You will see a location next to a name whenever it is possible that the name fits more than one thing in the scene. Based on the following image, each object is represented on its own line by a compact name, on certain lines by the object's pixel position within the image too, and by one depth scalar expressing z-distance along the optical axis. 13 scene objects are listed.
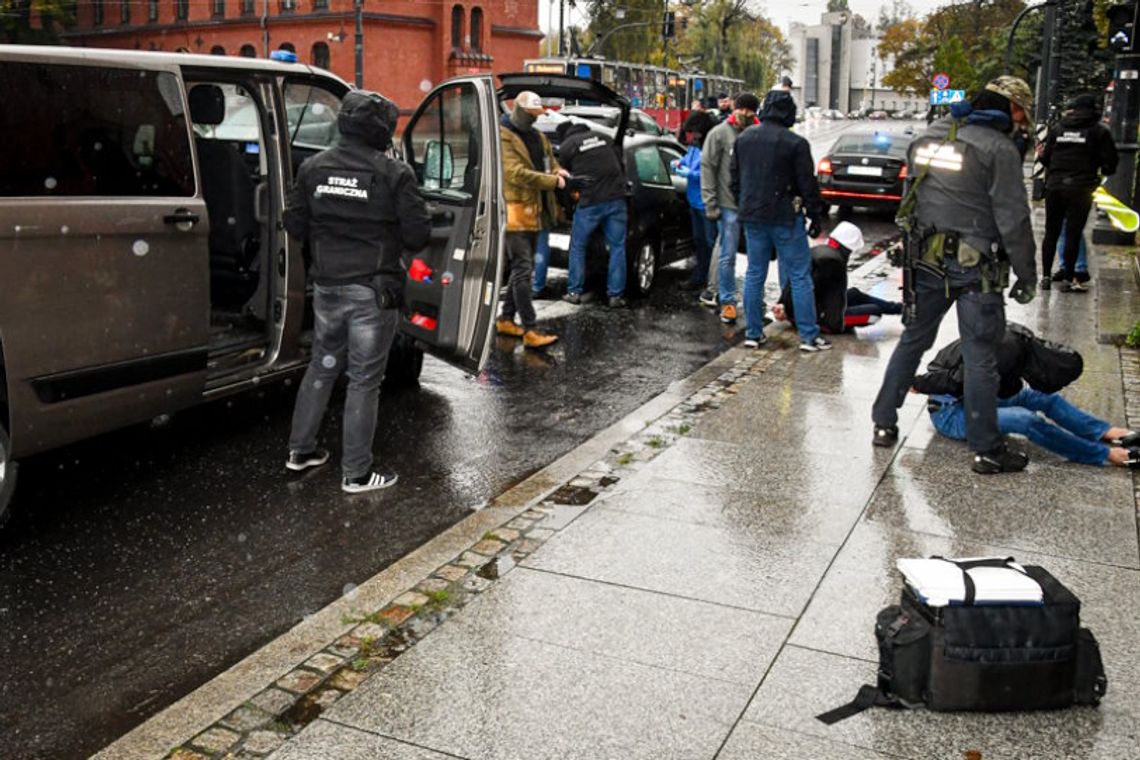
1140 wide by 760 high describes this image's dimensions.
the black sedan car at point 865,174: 20.00
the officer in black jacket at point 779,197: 9.02
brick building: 59.28
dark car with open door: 11.92
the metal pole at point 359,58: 46.90
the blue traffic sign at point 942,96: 41.35
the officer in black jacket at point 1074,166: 11.77
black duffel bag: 3.78
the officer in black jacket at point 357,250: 5.78
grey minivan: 5.20
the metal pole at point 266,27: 60.50
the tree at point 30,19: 58.53
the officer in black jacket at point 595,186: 10.90
